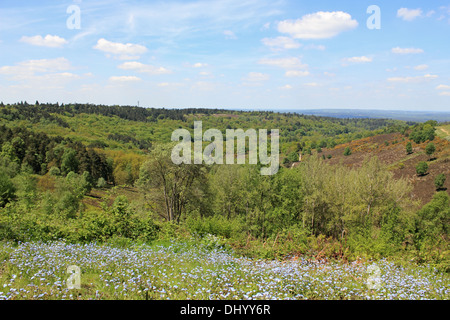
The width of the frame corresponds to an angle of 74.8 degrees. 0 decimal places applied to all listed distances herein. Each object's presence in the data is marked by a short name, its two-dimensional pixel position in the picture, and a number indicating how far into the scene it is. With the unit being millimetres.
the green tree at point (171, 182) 28672
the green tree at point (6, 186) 44969
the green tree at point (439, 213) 26500
